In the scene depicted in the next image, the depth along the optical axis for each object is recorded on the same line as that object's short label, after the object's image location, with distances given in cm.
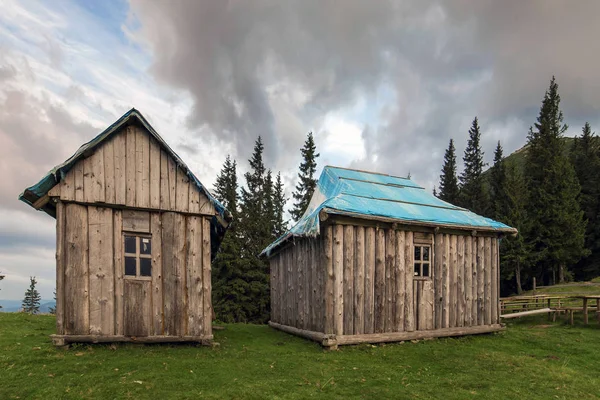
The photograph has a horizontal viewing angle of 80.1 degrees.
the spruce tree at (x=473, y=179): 5131
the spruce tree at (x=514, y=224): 3738
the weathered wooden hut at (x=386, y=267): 1113
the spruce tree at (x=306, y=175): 4500
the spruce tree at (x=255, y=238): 3453
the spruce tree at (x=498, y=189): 4259
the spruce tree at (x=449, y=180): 5577
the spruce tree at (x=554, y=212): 3650
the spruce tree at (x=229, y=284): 3334
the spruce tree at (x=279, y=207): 4300
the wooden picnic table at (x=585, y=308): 1412
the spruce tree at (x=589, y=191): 3991
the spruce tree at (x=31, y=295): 7419
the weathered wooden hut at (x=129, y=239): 895
